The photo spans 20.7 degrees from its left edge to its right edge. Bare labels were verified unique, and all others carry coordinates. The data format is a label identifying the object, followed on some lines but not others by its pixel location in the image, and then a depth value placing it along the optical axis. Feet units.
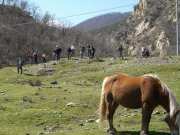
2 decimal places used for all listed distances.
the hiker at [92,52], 188.96
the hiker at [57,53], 188.40
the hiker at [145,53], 185.26
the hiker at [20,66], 159.22
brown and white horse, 54.26
